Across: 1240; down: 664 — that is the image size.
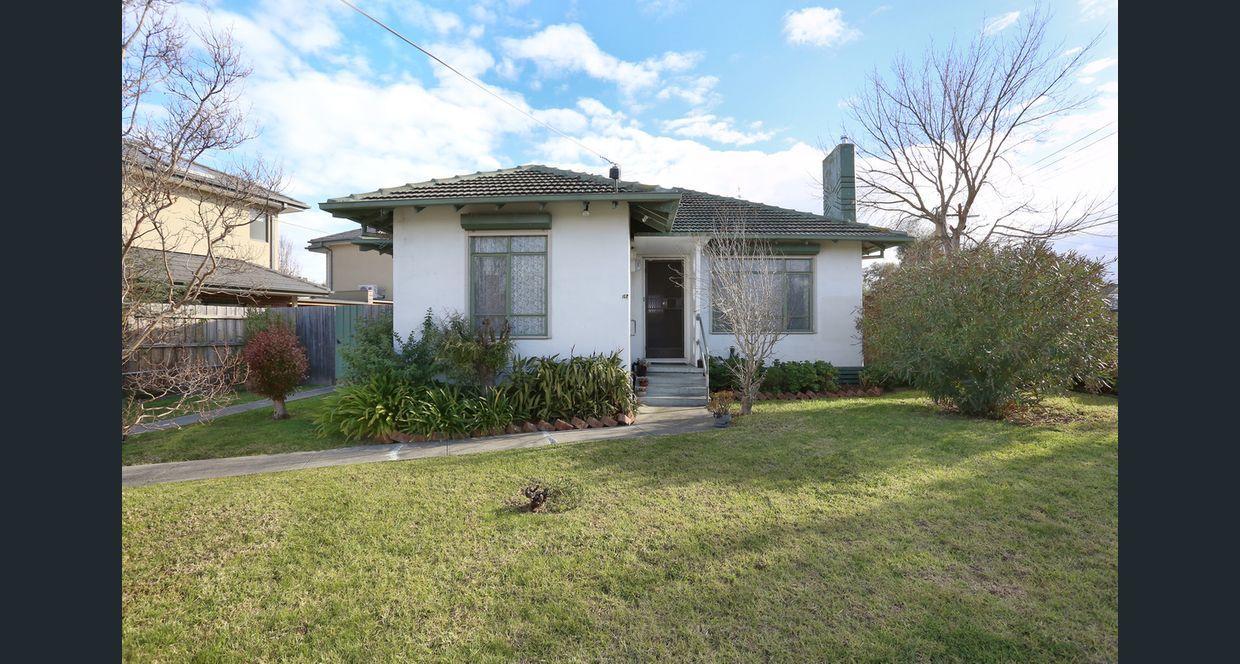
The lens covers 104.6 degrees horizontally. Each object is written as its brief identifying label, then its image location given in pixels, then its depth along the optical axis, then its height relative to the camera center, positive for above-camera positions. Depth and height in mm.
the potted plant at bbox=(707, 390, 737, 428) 7738 -1332
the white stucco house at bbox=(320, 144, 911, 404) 8367 +1513
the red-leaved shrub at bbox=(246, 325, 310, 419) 8281 -574
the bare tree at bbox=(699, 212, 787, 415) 8586 +549
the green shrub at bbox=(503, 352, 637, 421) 7867 -978
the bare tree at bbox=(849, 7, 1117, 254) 15312 +7453
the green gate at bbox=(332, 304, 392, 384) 13404 +398
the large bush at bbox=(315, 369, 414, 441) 7168 -1183
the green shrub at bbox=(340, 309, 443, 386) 7969 -389
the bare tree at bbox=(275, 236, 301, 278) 31656 +5039
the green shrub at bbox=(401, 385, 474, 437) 7215 -1284
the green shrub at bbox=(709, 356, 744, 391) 10992 -1101
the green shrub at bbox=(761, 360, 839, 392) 10836 -1127
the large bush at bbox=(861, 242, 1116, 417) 7625 -7
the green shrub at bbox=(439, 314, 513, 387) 7871 -375
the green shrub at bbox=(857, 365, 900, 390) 11531 -1214
